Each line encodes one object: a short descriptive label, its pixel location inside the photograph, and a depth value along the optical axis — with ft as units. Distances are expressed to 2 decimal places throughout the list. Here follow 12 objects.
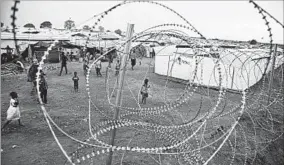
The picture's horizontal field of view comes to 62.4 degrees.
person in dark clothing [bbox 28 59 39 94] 34.12
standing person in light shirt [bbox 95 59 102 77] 56.17
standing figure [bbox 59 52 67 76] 56.88
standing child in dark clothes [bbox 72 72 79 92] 40.09
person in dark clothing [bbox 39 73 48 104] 31.08
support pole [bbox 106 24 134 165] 13.01
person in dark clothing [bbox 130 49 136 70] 72.43
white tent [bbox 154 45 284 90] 48.65
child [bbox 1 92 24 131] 23.40
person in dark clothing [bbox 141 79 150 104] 35.42
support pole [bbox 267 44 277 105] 28.78
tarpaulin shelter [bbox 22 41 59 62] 74.18
